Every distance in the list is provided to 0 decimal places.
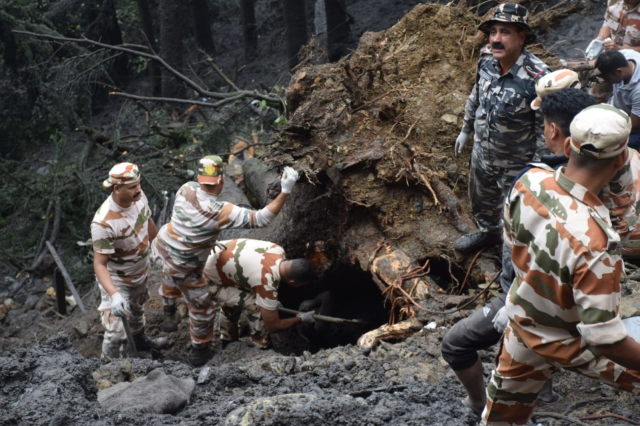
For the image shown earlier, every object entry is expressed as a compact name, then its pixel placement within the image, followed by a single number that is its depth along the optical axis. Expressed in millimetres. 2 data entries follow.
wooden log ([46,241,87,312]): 7461
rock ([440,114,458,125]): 5957
